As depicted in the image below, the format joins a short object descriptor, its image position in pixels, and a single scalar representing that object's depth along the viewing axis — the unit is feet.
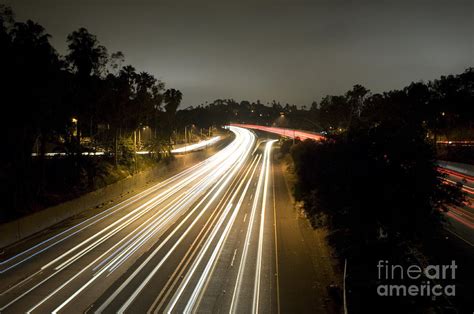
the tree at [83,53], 131.75
